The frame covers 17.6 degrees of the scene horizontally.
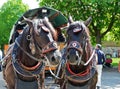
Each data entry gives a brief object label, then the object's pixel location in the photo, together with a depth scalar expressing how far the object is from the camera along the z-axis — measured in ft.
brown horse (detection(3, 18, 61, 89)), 22.21
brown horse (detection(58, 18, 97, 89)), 23.45
